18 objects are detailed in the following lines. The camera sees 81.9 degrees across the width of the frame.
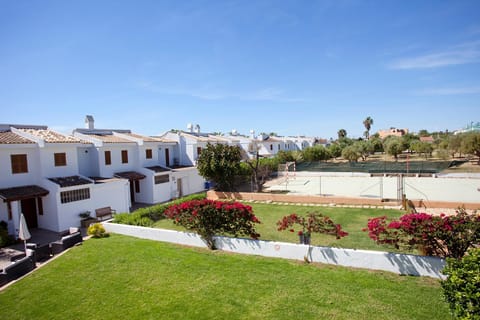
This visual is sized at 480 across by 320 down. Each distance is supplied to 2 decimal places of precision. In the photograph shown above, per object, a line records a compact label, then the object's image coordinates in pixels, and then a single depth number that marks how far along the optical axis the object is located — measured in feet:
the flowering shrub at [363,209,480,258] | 25.77
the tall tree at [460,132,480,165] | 140.15
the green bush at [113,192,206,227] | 51.69
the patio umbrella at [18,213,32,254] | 37.37
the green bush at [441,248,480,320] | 14.73
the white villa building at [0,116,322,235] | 55.06
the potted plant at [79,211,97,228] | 59.62
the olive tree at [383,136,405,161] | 179.52
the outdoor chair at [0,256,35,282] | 31.46
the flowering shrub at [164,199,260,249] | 36.78
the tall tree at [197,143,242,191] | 87.40
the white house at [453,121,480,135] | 402.78
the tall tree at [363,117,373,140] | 322.57
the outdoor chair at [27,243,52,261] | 37.84
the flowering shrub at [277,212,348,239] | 33.00
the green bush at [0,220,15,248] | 47.34
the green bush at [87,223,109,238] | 47.65
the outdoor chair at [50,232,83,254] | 40.37
